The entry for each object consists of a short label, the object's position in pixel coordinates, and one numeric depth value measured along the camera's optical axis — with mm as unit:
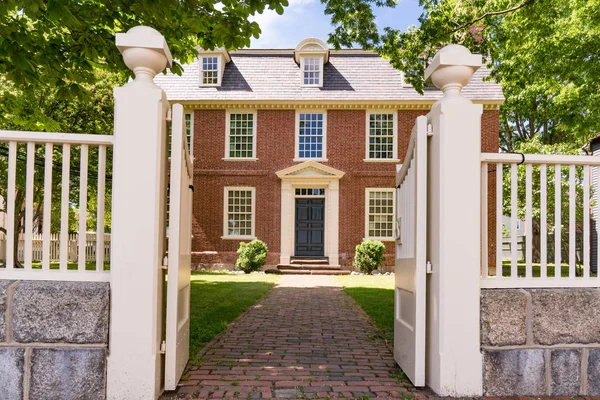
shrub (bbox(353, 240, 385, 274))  17109
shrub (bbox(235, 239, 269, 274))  17203
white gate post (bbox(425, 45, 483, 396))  3535
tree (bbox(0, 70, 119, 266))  16438
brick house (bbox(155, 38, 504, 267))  18203
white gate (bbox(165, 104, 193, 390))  3584
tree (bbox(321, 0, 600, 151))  10086
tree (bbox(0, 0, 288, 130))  6109
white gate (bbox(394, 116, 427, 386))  3760
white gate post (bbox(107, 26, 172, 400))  3363
